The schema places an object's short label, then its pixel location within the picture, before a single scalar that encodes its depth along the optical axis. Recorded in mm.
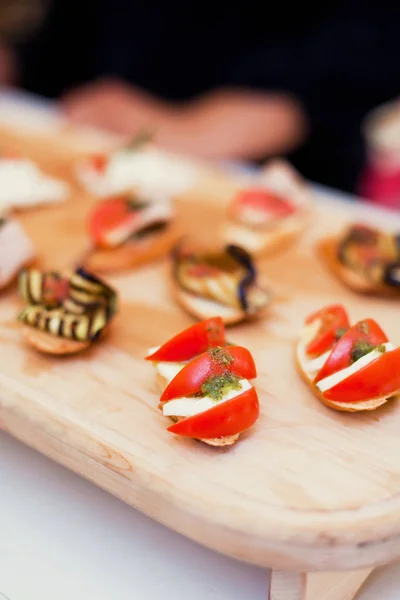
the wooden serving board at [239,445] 710
